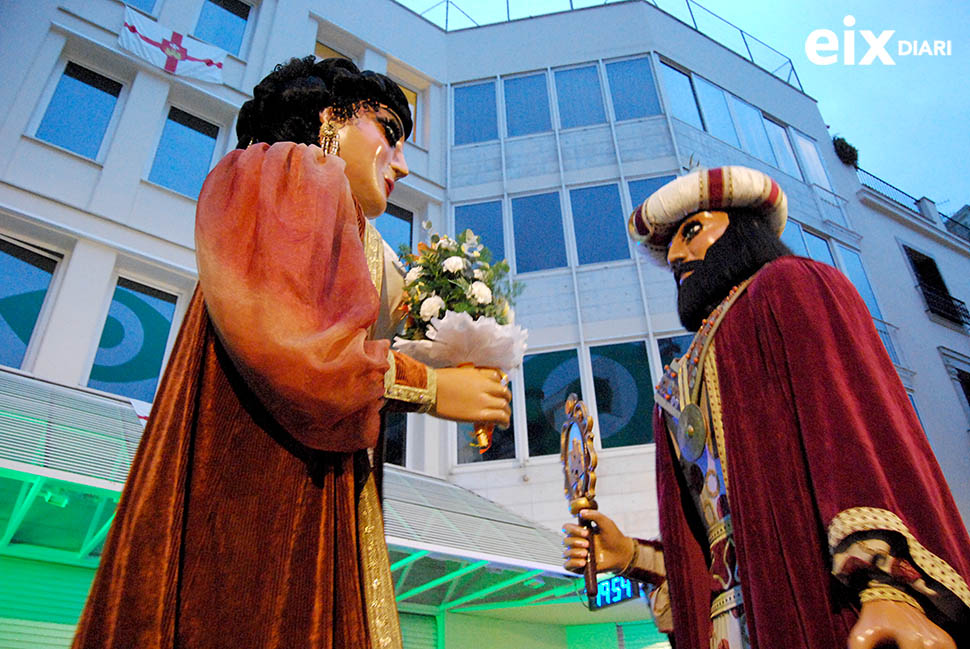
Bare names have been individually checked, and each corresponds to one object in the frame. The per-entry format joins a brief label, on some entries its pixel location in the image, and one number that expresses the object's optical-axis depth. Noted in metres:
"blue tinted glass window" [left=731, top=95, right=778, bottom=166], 13.85
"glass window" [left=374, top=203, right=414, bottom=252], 11.56
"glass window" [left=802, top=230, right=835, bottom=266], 13.05
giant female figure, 1.11
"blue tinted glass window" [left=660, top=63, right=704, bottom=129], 12.98
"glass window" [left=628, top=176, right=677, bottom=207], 11.81
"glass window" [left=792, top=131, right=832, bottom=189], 14.64
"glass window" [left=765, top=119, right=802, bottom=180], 14.20
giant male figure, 1.40
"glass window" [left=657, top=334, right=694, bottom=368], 10.29
